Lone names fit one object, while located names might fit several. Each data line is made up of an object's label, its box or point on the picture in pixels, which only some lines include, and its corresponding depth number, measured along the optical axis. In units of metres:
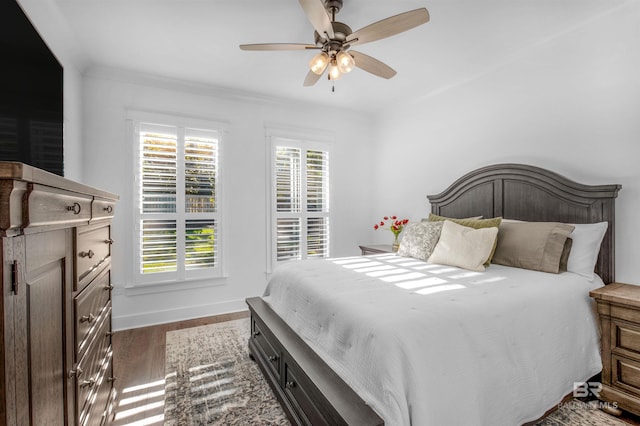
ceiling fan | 1.83
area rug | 1.86
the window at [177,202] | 3.42
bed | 1.30
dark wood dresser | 0.68
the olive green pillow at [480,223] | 2.71
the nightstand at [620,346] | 1.86
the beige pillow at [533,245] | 2.29
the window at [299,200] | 4.18
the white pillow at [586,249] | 2.24
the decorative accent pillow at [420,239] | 2.84
